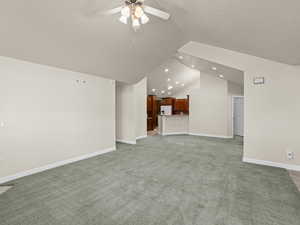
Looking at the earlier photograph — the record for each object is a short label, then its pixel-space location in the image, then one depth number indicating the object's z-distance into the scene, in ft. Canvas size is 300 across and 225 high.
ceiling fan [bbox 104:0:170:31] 6.06
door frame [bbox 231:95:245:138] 23.44
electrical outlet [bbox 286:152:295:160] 10.82
